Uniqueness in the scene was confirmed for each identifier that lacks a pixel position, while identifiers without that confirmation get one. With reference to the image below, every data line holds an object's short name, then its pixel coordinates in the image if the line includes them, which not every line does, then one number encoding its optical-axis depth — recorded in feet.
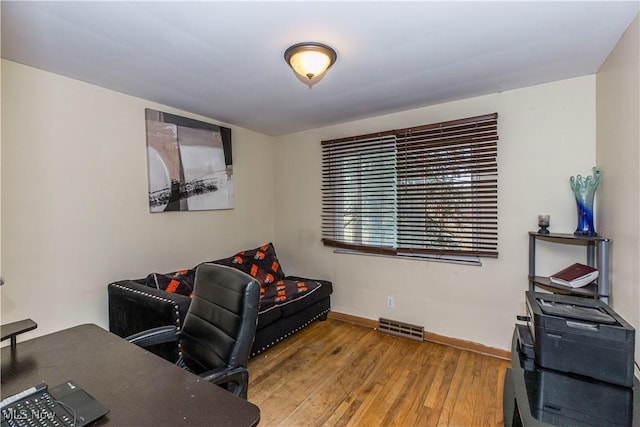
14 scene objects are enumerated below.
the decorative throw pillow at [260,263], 10.77
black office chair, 4.47
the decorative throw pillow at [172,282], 8.41
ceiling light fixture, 5.94
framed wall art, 9.23
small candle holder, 7.71
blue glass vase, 6.94
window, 8.88
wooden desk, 2.91
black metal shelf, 6.39
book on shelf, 6.77
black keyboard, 2.74
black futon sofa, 6.91
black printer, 3.91
